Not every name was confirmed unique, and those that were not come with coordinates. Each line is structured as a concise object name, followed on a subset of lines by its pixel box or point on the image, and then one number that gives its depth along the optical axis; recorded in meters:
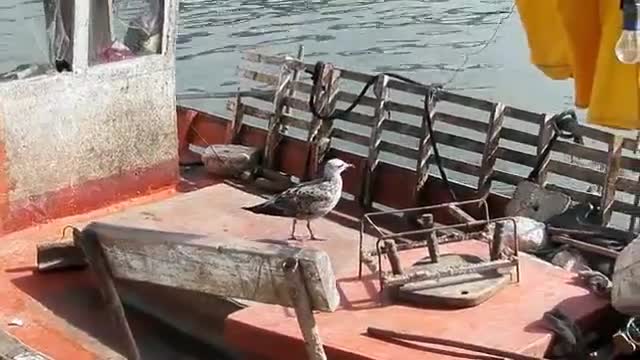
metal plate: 4.75
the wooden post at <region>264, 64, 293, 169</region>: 7.88
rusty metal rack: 4.89
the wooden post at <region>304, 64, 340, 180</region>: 7.63
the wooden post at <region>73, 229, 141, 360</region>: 3.55
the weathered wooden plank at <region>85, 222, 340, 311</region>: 3.19
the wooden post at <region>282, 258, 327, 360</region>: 3.18
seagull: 6.00
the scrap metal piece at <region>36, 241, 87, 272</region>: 5.95
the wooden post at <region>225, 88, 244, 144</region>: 8.23
